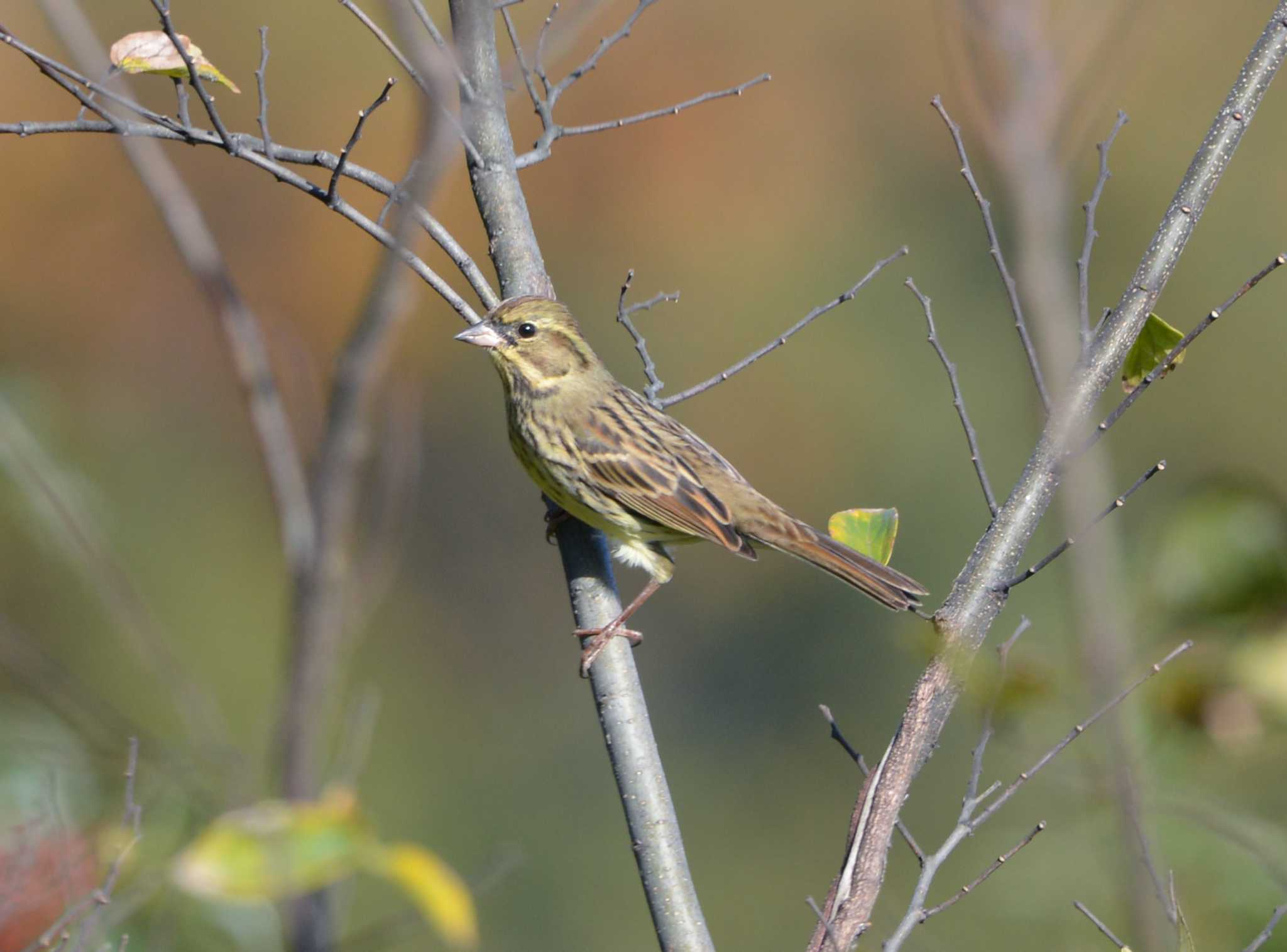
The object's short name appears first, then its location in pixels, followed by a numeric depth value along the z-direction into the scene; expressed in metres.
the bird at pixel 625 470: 8.19
